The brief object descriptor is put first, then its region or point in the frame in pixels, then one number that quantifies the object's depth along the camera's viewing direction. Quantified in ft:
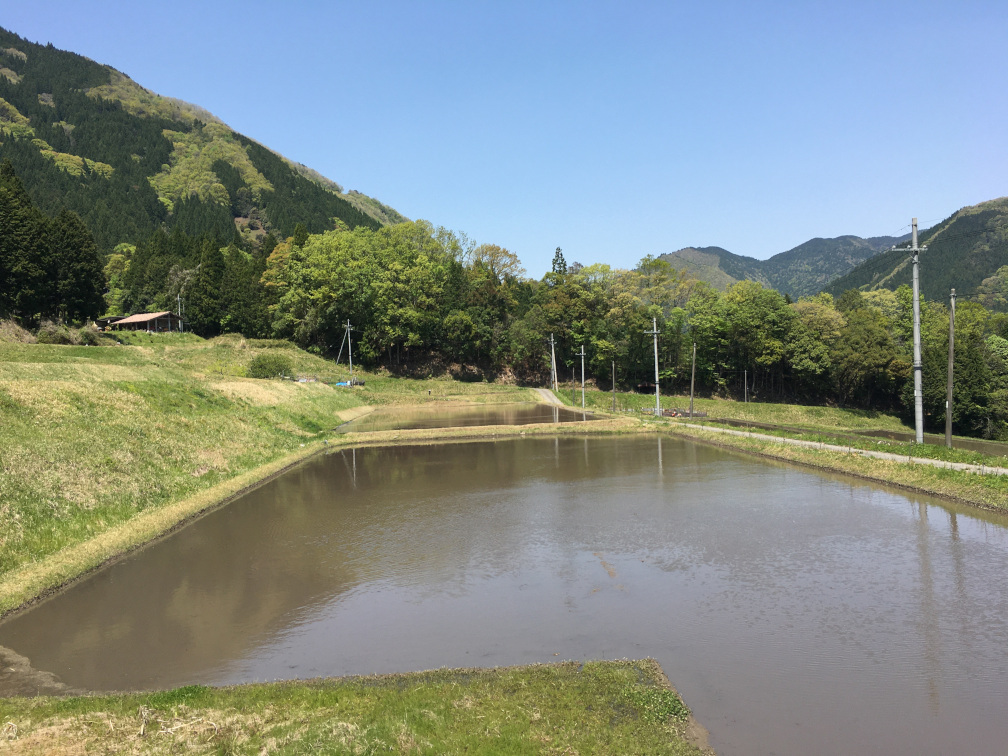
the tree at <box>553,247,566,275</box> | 299.79
